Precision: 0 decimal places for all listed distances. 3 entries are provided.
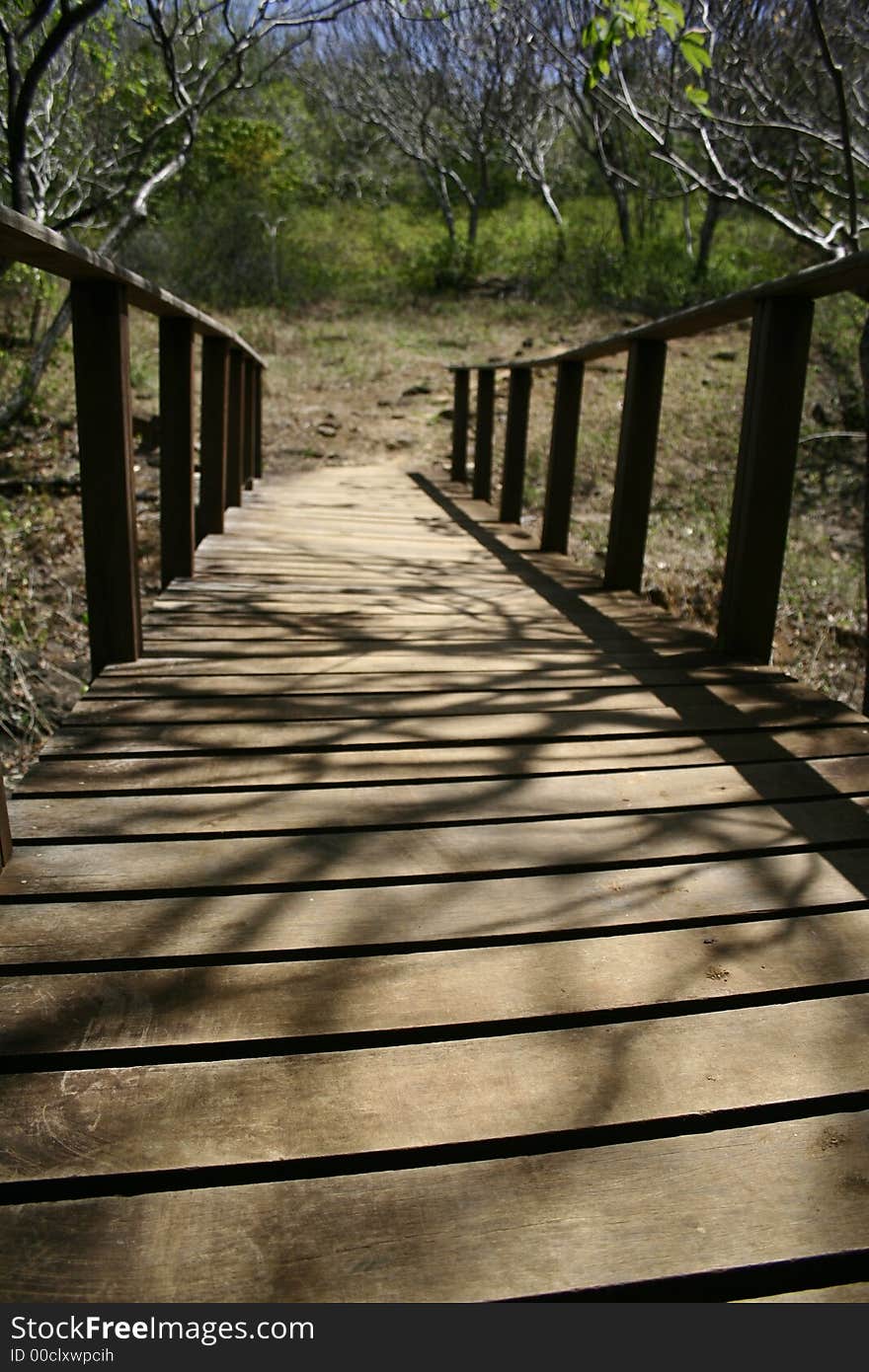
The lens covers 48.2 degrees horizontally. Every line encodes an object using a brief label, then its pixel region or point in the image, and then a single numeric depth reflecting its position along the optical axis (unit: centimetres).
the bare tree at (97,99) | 496
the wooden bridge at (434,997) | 100
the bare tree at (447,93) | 1727
